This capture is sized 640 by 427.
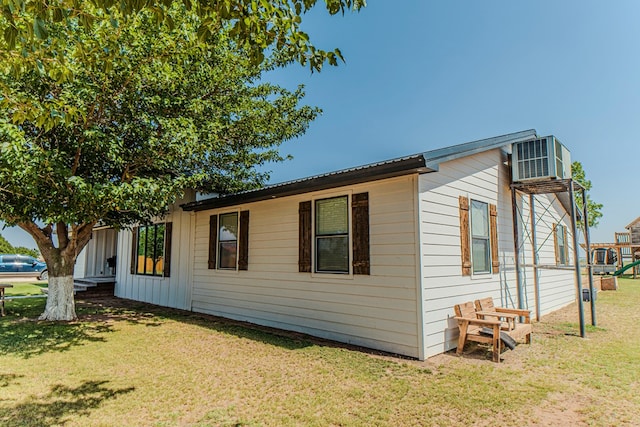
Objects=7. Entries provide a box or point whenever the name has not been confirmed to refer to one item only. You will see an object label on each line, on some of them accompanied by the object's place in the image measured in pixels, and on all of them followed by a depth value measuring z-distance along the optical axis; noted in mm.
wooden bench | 5105
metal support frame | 6570
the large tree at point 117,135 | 5684
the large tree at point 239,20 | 2363
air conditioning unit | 6688
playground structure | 21406
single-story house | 5285
